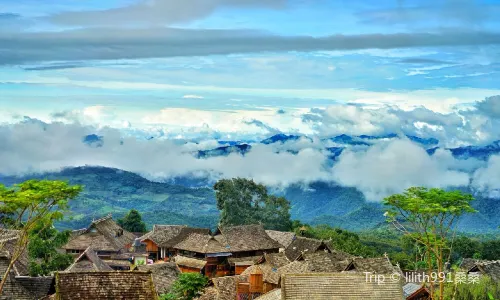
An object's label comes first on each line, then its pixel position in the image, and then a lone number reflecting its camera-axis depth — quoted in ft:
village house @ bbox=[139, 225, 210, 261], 255.91
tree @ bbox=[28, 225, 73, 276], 187.52
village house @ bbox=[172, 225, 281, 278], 232.32
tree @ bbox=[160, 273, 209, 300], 169.99
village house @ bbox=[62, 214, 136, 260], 250.57
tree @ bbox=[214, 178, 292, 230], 345.31
